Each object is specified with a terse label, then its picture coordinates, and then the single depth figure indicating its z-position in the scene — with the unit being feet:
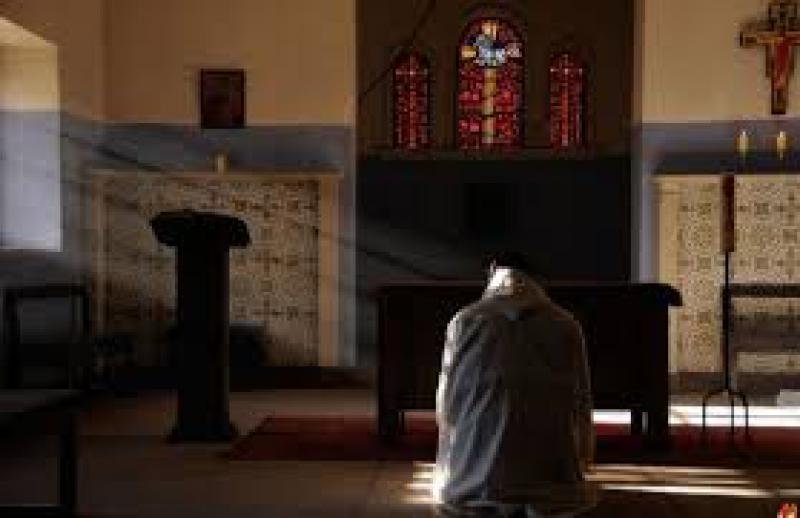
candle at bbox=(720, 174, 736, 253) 26.63
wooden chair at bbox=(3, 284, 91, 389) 32.30
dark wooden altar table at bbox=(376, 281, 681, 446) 27.94
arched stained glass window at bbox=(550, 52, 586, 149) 45.88
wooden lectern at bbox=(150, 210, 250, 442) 28.14
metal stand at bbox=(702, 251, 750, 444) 26.81
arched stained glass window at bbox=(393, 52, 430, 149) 45.78
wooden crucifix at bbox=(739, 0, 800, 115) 38.45
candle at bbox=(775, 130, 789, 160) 38.32
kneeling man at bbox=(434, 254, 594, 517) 18.99
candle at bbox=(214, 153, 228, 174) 41.55
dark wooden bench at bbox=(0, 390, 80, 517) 19.77
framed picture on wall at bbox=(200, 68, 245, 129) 42.39
